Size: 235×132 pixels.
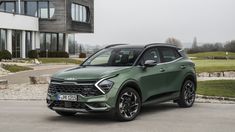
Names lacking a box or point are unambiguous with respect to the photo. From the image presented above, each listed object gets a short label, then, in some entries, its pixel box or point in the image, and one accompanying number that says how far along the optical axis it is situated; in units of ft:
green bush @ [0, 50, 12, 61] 132.98
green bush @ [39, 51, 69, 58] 172.82
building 152.51
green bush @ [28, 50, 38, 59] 157.69
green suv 33.63
